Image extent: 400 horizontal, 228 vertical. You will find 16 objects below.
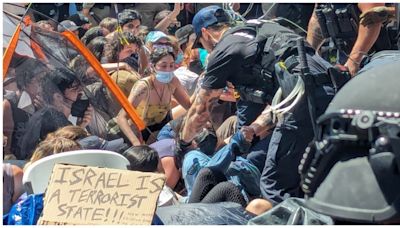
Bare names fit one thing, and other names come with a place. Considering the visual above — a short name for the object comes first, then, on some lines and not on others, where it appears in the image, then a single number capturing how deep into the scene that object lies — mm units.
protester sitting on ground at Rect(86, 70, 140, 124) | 5699
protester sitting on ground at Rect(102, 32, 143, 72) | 7789
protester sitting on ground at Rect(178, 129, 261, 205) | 5262
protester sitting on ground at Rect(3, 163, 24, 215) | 4672
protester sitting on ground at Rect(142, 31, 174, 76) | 7279
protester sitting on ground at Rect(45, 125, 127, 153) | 5105
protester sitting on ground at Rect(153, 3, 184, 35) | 9594
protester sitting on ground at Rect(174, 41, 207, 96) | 7723
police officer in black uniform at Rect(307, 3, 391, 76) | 6137
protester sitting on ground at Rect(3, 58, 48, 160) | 5215
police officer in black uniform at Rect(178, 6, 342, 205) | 5059
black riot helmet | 1940
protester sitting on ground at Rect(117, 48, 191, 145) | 7020
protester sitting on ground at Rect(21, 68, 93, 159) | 5277
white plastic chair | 4008
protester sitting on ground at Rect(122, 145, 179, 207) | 5273
